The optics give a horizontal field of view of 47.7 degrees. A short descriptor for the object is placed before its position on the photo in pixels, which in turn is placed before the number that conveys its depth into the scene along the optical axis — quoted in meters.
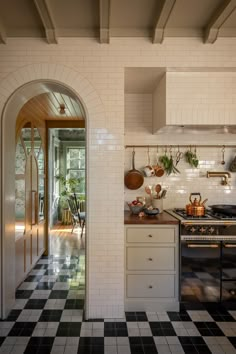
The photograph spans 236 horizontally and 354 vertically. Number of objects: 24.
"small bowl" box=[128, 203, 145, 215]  2.96
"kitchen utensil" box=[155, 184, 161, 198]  3.24
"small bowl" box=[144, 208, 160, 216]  2.82
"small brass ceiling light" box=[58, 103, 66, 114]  3.80
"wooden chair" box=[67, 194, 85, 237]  6.12
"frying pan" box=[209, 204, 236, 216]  2.76
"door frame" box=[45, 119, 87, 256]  4.48
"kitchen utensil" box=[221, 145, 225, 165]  3.26
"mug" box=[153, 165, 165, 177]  3.23
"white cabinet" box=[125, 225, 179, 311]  2.58
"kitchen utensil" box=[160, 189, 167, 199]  3.20
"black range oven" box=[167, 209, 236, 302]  2.55
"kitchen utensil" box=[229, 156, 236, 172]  3.20
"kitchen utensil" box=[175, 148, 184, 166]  3.27
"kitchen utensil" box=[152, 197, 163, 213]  3.06
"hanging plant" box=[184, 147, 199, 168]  3.21
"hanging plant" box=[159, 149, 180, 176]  3.21
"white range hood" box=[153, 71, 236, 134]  2.62
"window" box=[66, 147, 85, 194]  7.89
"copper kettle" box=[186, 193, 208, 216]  2.74
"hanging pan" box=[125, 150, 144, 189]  3.22
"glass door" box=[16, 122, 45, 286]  3.18
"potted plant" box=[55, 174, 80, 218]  7.36
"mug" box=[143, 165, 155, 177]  3.21
